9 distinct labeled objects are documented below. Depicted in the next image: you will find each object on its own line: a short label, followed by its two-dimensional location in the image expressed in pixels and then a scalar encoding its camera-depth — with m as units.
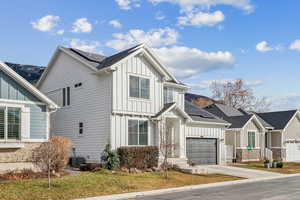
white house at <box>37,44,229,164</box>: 23.77
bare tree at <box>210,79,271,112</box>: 72.19
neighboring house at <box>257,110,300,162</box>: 41.66
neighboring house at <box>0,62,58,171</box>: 18.95
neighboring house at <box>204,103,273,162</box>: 36.56
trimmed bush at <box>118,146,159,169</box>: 22.97
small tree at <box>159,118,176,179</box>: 22.11
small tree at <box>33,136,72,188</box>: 16.64
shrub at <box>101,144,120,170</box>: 22.11
